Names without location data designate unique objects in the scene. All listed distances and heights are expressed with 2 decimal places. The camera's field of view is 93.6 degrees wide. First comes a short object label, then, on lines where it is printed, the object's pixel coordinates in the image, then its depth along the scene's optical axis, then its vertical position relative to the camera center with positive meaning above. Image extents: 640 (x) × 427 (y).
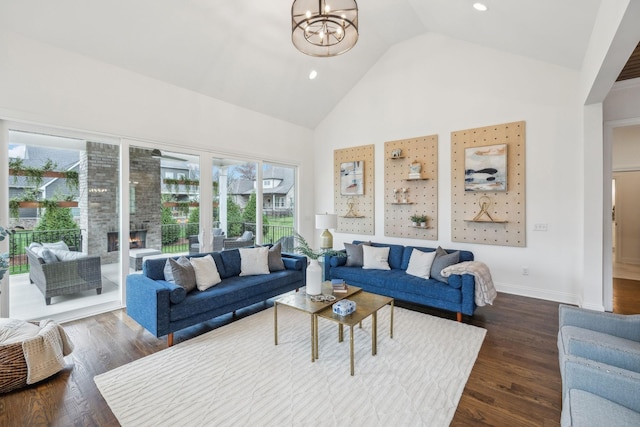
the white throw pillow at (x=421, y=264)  4.01 -0.70
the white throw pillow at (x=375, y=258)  4.55 -0.70
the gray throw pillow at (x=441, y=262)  3.85 -0.66
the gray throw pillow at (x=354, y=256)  4.70 -0.69
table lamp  4.76 -0.13
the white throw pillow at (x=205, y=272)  3.49 -0.71
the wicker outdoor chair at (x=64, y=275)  3.54 -0.76
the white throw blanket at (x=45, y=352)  2.35 -1.13
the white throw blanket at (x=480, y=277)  3.47 -0.77
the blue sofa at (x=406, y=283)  3.51 -0.93
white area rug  2.03 -1.35
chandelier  2.70 +1.81
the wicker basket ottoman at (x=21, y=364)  2.25 -1.17
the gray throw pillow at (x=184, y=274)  3.29 -0.68
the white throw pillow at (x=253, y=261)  4.16 -0.68
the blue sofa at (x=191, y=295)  2.96 -0.92
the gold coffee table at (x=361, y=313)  2.60 -0.93
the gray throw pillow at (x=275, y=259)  4.36 -0.69
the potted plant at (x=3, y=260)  2.42 -0.38
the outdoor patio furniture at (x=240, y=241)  5.39 -0.53
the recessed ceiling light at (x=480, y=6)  3.59 +2.50
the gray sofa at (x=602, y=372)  1.34 -0.84
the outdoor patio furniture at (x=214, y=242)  4.91 -0.48
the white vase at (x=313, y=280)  3.21 -0.72
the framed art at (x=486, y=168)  4.61 +0.69
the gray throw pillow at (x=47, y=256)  3.53 -0.50
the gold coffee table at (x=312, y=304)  2.71 -0.89
